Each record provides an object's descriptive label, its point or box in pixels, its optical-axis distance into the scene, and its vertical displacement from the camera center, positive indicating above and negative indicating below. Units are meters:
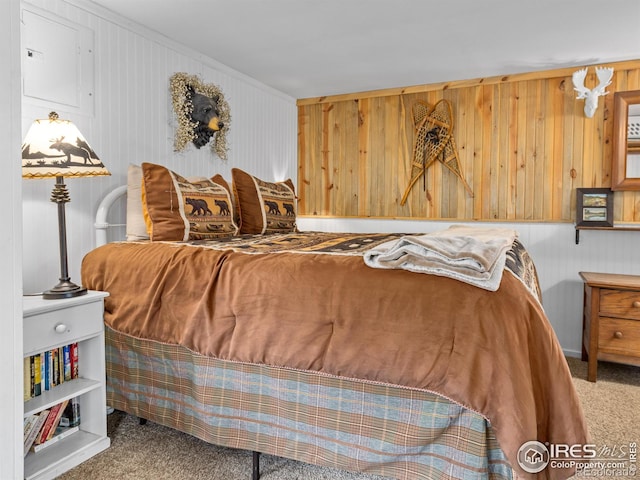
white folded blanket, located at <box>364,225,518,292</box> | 1.31 -0.11
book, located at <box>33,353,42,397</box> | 1.73 -0.59
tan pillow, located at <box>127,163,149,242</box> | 2.31 +0.09
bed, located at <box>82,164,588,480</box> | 1.26 -0.44
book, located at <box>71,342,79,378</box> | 1.90 -0.58
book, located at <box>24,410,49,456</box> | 1.69 -0.80
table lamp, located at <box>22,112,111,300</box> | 1.79 +0.27
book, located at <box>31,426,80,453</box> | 1.75 -0.89
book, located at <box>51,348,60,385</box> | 1.82 -0.60
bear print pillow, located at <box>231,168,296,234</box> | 2.83 +0.12
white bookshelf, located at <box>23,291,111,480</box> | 1.64 -0.64
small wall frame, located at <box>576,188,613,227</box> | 3.28 +0.13
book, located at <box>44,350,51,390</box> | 1.78 -0.60
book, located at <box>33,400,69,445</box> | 1.77 -0.81
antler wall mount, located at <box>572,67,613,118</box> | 3.22 +1.00
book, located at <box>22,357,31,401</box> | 1.69 -0.59
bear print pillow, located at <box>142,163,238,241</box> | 2.22 +0.09
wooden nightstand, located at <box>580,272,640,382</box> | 2.74 -0.62
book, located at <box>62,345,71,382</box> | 1.87 -0.58
